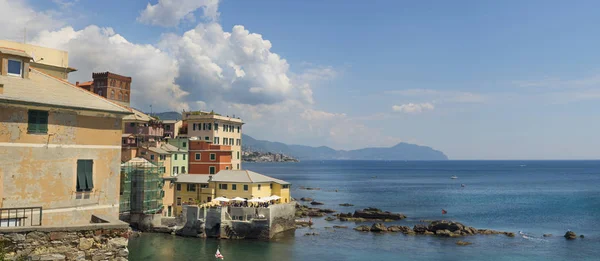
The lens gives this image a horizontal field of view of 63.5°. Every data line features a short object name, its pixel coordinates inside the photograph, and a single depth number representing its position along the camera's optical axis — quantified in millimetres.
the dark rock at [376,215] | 86562
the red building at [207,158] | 77438
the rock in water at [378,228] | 71188
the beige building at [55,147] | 15984
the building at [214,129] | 86188
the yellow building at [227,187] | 66688
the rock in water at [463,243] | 60875
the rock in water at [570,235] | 65919
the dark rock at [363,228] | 72000
